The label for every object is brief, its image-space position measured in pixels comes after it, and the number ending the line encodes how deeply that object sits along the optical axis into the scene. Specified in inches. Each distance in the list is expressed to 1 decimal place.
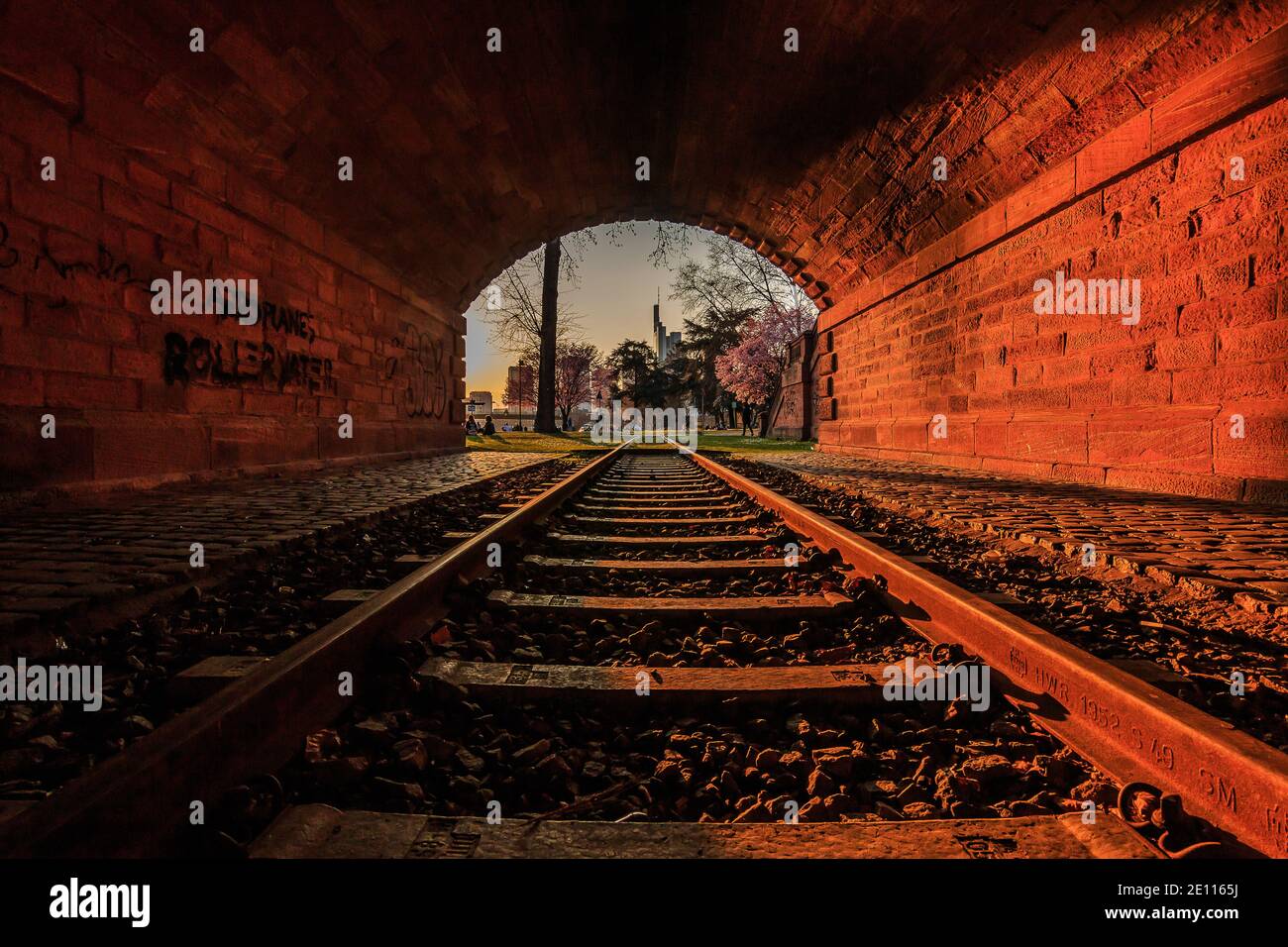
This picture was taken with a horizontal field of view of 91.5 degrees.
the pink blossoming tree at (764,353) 1434.5
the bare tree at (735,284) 1341.0
